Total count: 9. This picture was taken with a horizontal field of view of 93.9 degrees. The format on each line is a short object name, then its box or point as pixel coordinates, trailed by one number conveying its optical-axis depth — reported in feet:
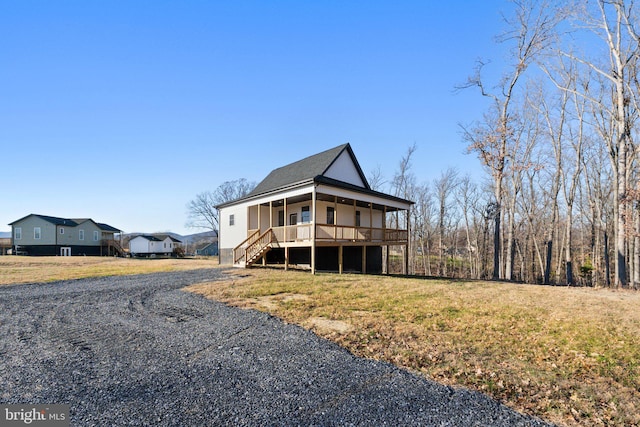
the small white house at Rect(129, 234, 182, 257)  145.83
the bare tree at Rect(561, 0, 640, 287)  44.78
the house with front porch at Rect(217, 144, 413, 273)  48.16
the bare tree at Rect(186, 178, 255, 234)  161.79
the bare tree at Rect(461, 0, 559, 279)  56.85
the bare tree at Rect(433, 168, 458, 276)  108.68
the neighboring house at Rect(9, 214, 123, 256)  112.68
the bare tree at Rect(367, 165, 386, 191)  108.06
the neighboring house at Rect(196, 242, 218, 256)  180.96
